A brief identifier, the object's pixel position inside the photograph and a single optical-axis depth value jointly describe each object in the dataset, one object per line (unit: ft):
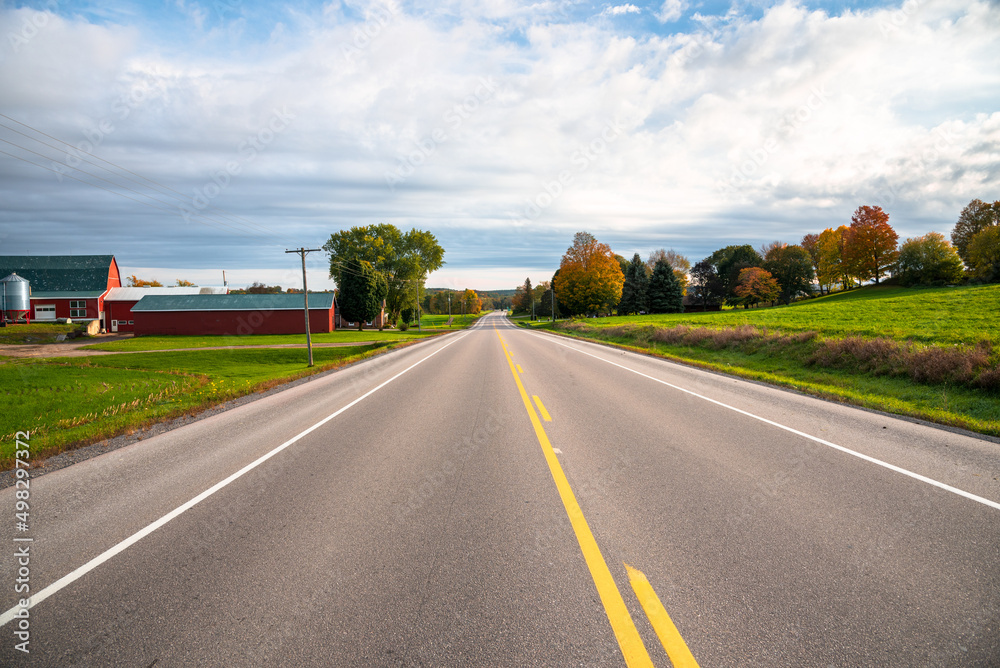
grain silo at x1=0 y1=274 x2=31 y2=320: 172.45
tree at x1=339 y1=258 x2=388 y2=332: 203.41
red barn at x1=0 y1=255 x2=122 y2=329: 184.65
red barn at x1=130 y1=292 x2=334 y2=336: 175.83
